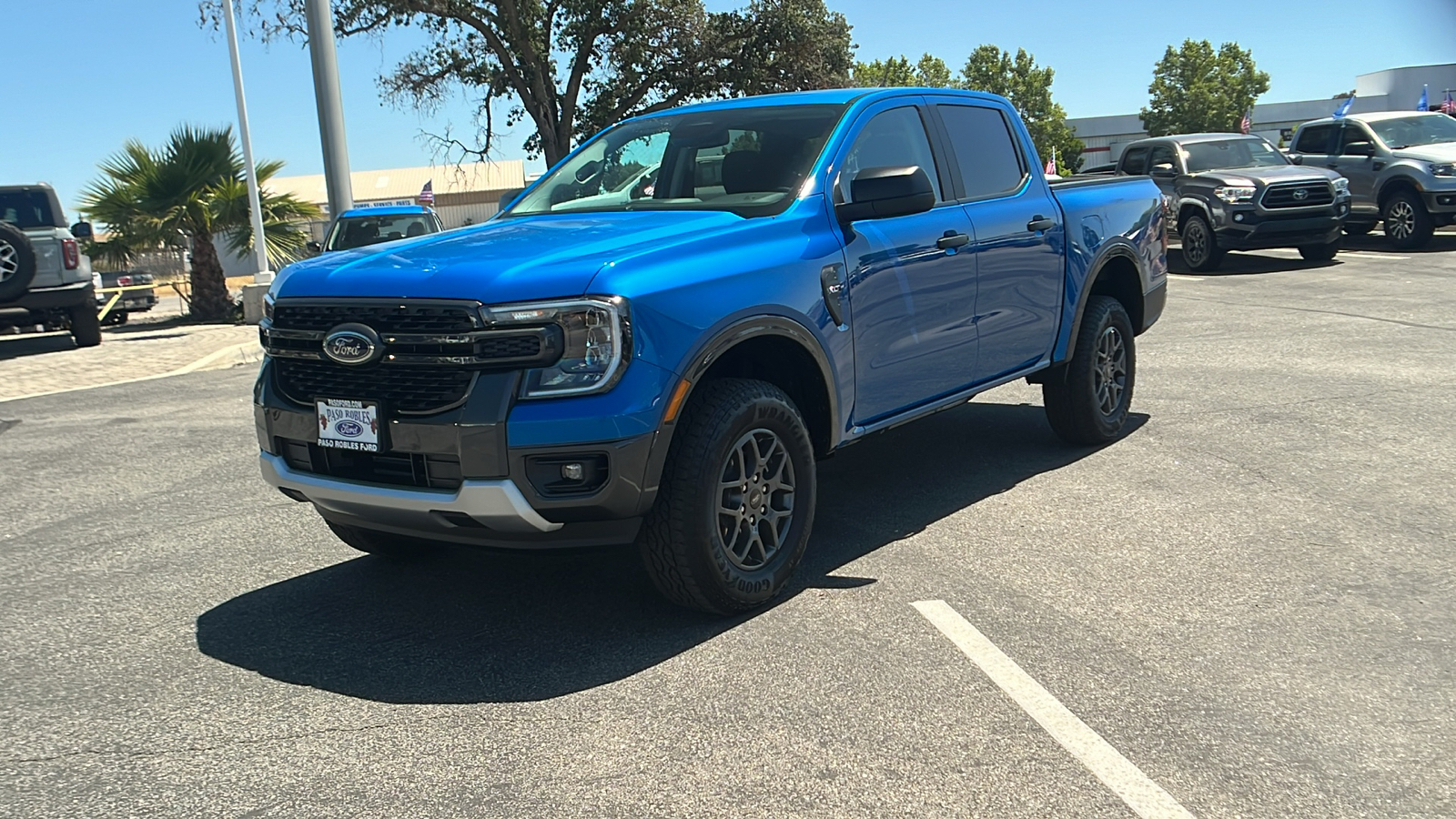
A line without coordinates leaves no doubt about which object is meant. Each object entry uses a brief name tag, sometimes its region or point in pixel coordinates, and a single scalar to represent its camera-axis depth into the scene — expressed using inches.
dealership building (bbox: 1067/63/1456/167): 2856.8
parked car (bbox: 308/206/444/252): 555.8
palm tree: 753.0
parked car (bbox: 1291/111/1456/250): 674.8
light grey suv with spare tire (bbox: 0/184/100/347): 535.8
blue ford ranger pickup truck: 146.3
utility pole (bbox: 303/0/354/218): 634.8
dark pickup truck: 625.3
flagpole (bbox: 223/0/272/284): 735.7
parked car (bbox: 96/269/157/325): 806.5
